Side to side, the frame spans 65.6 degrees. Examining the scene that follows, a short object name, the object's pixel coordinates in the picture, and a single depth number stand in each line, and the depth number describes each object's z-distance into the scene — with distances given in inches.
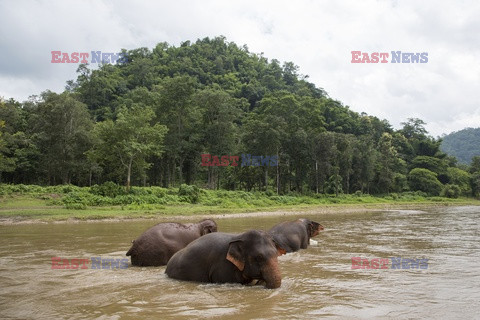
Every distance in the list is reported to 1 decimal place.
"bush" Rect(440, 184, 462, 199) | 3011.8
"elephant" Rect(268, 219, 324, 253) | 527.2
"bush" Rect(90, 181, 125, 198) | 1470.2
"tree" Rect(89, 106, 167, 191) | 1647.4
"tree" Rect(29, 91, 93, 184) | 2070.6
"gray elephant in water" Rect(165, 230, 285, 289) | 300.5
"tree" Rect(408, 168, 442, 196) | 3164.4
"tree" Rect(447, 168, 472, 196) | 3346.5
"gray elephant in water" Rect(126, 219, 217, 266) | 409.2
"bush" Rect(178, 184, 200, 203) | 1571.1
